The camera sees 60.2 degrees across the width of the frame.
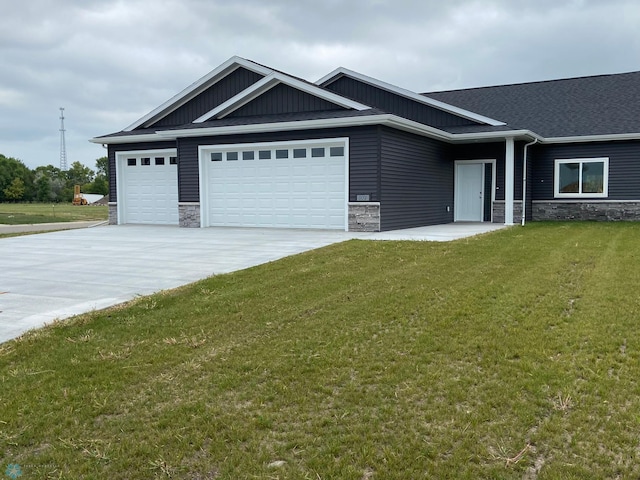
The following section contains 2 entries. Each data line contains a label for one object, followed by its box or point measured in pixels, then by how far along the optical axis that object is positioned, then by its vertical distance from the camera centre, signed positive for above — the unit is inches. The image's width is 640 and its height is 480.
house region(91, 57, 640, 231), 570.9 +49.1
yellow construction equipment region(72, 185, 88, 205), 2605.8 +1.8
